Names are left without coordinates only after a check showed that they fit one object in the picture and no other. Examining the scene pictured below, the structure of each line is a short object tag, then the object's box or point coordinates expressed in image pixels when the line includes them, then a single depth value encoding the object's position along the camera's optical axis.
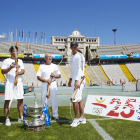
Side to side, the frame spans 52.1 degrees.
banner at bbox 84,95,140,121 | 3.89
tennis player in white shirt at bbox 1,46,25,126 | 3.54
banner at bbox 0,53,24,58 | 37.14
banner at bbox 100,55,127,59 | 42.89
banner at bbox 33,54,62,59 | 40.81
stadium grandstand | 34.66
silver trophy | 3.12
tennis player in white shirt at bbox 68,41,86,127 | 3.46
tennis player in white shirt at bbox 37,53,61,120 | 4.04
